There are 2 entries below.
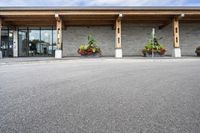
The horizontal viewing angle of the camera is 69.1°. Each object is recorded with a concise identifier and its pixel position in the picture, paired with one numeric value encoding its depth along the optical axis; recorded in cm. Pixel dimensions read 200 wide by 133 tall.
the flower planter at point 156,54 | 1398
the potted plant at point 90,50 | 1363
